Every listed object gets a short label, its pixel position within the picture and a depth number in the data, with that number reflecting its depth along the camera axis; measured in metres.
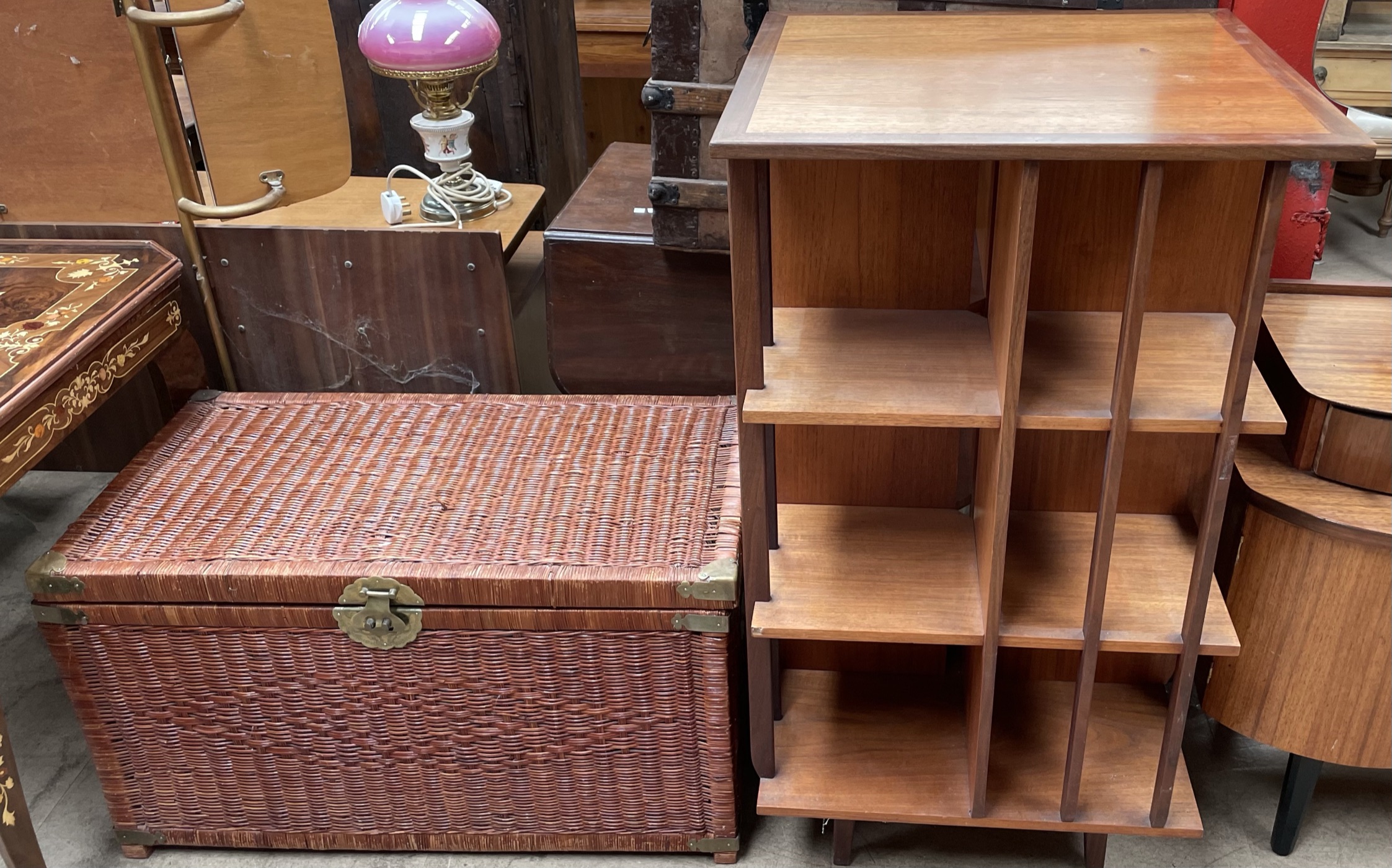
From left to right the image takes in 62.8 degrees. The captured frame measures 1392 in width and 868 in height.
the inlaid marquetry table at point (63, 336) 1.66
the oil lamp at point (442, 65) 2.09
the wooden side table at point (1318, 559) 1.52
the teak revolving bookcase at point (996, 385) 1.25
